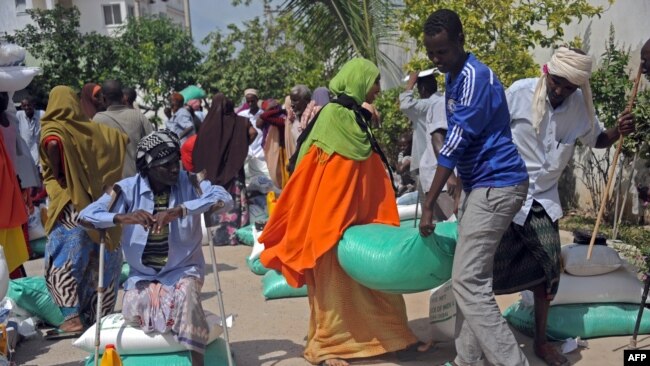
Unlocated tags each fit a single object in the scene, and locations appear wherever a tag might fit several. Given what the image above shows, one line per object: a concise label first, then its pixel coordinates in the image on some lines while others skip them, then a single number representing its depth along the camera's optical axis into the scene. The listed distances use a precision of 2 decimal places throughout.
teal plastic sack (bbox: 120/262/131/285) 7.39
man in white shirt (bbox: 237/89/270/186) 11.16
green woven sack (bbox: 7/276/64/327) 6.11
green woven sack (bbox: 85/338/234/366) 4.64
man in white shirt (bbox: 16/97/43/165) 10.44
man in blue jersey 4.06
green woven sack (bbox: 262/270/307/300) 6.79
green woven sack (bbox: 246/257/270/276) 7.92
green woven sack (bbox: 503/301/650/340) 5.12
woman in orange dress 4.90
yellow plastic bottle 4.02
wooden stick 4.58
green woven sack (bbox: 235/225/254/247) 9.65
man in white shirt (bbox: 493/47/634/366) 4.57
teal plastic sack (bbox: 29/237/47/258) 9.49
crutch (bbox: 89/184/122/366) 4.32
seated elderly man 4.51
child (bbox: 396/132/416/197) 9.98
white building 38.78
